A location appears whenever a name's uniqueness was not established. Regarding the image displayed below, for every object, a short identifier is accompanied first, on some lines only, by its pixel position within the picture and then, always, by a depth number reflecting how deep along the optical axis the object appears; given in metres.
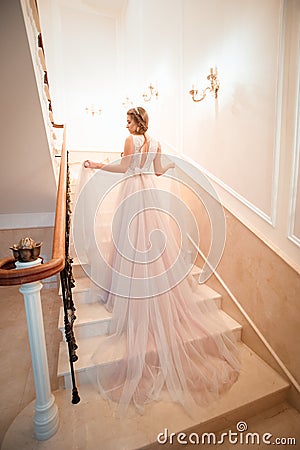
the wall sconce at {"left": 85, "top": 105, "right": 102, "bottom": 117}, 4.38
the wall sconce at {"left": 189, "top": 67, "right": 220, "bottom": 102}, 2.11
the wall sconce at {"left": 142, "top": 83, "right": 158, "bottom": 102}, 3.40
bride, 1.38
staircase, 1.21
